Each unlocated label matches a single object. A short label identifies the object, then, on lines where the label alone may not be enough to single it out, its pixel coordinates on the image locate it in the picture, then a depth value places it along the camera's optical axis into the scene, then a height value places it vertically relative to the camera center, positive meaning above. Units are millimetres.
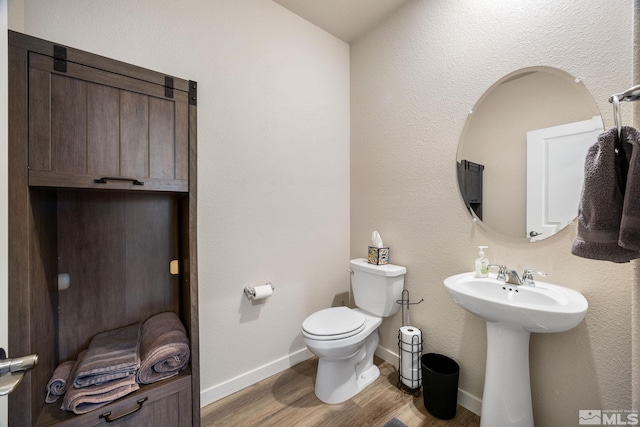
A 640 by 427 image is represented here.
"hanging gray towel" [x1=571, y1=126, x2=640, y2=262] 767 +21
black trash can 1516 -1061
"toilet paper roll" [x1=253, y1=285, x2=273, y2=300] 1765 -544
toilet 1586 -757
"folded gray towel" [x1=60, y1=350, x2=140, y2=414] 979 -705
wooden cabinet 902 -8
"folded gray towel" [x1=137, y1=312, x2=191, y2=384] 1123 -618
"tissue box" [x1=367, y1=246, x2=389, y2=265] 1995 -337
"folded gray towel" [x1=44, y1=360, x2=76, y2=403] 1047 -697
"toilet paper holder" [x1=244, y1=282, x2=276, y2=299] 1773 -541
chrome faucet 1336 -343
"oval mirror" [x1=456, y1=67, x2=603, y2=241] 1265 +326
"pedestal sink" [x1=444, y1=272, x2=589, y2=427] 1171 -638
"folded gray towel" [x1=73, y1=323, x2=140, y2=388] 1027 -618
